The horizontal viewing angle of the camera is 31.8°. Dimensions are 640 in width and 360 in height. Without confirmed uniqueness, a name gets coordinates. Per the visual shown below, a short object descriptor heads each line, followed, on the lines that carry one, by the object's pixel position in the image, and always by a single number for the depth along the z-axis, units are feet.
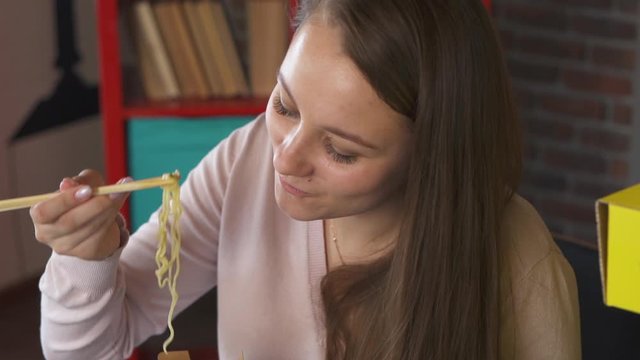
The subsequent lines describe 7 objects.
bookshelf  8.96
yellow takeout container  3.44
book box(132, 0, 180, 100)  9.08
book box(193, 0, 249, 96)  9.18
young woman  3.91
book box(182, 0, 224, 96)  9.15
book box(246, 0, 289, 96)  9.32
